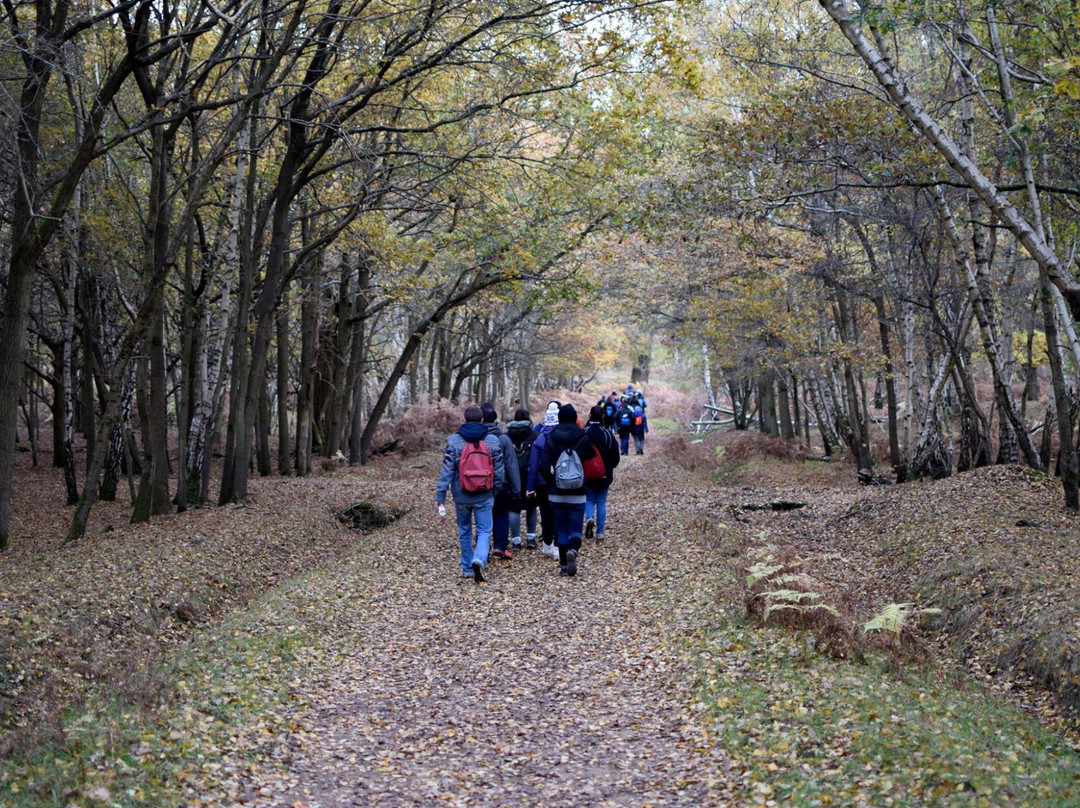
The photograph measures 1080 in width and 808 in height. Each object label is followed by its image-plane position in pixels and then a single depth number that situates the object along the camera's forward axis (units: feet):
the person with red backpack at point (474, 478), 35.94
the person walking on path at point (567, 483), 37.50
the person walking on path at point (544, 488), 39.99
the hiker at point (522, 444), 41.04
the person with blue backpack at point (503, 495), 37.42
